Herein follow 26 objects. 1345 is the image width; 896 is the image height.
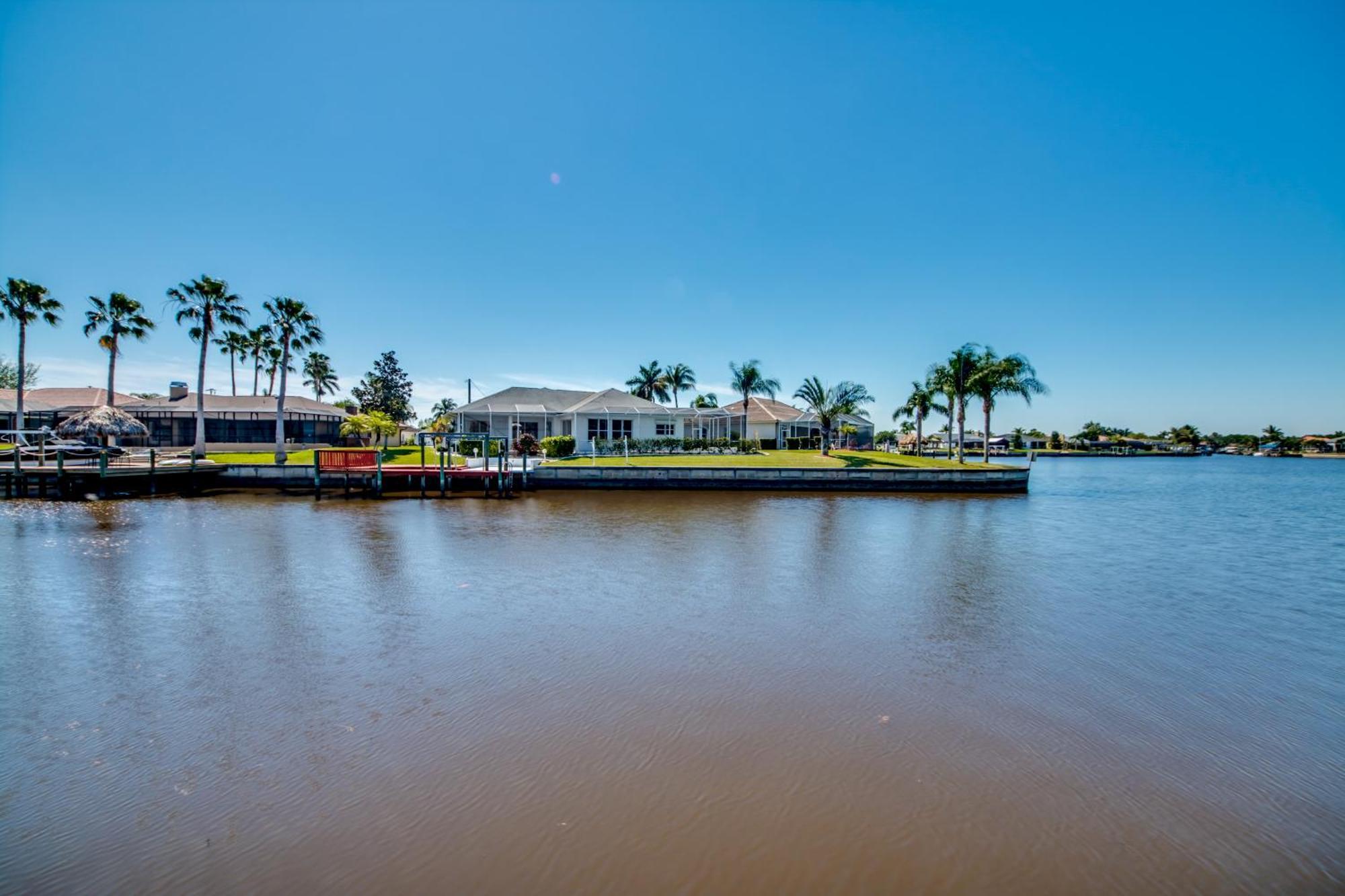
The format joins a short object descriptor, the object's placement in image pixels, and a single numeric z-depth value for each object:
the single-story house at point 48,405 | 45.28
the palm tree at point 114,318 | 41.62
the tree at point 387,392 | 73.56
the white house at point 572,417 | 42.81
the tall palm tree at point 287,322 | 41.47
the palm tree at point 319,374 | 76.43
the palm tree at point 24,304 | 39.41
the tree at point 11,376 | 65.50
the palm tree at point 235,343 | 47.26
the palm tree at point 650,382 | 66.81
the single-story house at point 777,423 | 53.38
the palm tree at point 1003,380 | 43.00
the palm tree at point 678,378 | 66.38
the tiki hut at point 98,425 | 37.50
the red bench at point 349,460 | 29.88
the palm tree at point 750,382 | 52.38
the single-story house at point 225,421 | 46.41
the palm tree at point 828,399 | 42.91
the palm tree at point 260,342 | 42.72
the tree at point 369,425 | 45.25
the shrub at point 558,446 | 39.38
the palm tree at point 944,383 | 45.56
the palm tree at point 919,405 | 54.66
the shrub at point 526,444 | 34.51
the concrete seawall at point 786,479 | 31.77
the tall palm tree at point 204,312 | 38.84
